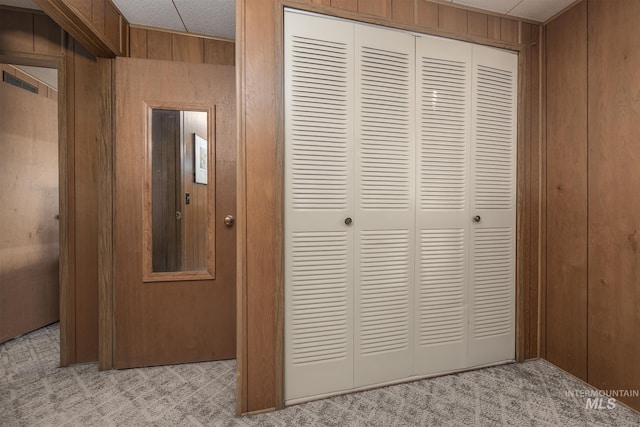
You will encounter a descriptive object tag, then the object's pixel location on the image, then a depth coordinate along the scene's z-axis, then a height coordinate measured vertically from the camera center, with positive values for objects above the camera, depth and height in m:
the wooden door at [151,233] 2.10 -0.18
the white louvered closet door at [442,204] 1.96 +0.03
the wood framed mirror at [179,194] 2.14 +0.10
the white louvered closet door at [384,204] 1.83 +0.03
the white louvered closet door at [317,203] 1.71 +0.03
